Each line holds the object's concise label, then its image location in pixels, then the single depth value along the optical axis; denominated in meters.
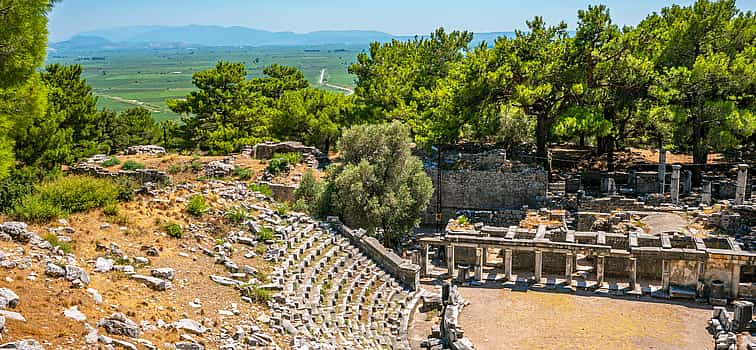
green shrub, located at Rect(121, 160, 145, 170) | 32.97
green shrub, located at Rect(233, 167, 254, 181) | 32.69
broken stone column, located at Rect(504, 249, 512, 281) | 25.58
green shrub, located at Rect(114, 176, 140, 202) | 19.48
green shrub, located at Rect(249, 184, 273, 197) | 25.83
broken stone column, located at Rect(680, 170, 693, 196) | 33.75
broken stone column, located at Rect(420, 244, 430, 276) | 26.58
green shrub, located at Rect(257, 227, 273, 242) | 20.53
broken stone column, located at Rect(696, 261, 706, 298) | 23.30
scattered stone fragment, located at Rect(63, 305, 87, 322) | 12.02
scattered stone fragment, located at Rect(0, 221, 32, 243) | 14.81
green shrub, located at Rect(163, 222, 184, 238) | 18.50
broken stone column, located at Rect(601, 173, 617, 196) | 33.88
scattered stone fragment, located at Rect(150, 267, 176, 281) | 15.68
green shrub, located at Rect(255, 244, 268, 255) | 19.64
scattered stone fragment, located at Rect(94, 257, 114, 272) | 14.92
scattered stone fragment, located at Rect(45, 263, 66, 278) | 13.48
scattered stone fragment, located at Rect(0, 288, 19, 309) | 11.52
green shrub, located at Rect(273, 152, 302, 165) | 35.88
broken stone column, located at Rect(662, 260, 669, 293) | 23.84
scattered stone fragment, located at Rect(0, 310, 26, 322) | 11.15
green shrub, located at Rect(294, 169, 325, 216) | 27.81
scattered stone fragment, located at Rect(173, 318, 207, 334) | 13.50
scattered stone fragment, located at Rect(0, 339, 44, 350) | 10.18
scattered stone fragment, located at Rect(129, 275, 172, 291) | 15.06
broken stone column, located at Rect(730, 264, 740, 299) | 23.06
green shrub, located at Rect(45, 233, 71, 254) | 15.10
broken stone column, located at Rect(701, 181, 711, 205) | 31.28
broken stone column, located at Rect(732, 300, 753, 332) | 20.27
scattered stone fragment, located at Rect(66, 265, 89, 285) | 13.58
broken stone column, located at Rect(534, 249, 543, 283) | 25.19
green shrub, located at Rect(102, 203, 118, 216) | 18.20
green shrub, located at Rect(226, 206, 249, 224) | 21.16
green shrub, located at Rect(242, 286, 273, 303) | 16.42
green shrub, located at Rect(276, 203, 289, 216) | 23.59
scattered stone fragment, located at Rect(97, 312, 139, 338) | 12.20
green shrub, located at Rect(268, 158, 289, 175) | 34.06
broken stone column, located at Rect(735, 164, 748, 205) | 29.69
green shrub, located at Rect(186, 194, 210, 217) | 20.47
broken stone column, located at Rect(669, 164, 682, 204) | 31.70
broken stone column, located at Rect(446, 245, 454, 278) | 26.52
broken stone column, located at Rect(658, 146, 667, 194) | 34.01
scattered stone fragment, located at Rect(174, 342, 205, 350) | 12.62
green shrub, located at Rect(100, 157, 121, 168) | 34.08
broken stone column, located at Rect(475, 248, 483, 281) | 25.63
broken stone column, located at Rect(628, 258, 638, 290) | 24.17
